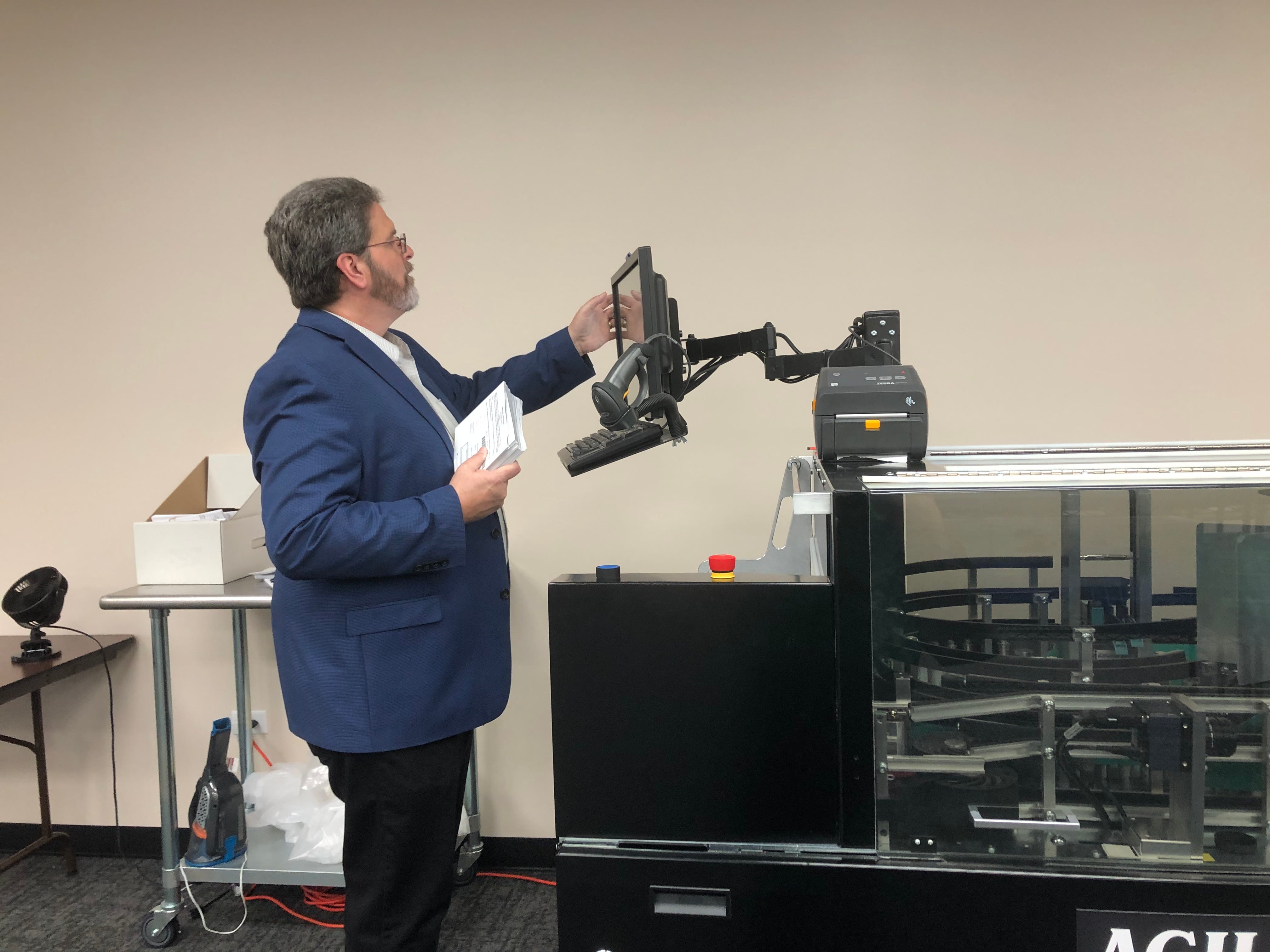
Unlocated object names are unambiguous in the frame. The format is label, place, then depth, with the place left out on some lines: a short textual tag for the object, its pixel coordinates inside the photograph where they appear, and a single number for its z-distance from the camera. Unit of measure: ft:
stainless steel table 6.41
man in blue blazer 4.20
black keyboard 3.59
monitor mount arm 4.38
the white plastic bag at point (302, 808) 6.88
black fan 7.25
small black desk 6.75
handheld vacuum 6.84
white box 6.77
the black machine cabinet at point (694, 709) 3.11
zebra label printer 3.74
